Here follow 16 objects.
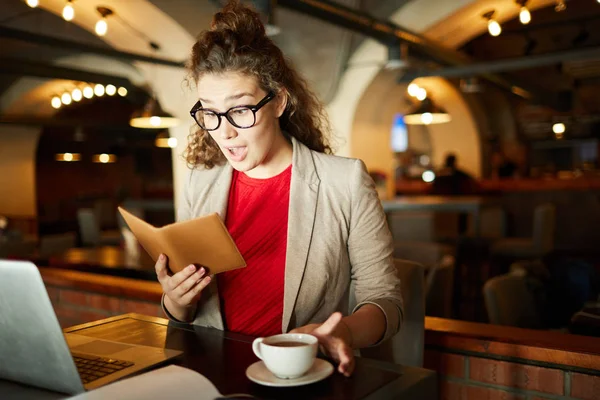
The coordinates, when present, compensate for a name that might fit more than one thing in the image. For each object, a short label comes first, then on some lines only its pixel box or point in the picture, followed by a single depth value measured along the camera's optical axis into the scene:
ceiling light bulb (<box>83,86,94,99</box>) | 9.64
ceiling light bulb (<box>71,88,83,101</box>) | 9.91
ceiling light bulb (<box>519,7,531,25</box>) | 5.23
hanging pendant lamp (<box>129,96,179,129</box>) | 6.64
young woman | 1.46
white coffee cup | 0.98
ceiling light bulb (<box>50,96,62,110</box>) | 10.78
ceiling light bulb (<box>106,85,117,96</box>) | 9.30
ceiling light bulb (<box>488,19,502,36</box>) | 5.87
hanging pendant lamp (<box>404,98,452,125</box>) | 7.04
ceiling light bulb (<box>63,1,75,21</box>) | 5.11
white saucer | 0.99
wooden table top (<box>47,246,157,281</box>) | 3.72
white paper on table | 0.89
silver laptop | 0.98
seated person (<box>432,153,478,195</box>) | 9.74
